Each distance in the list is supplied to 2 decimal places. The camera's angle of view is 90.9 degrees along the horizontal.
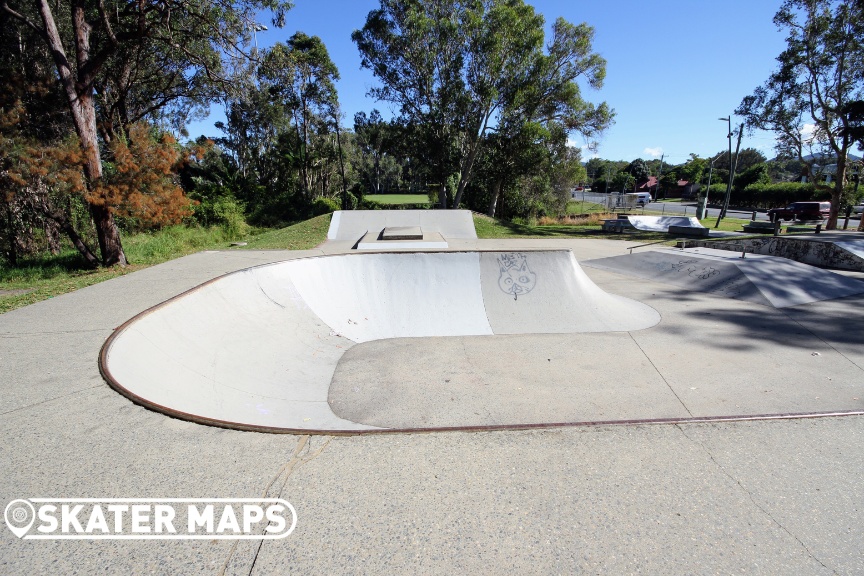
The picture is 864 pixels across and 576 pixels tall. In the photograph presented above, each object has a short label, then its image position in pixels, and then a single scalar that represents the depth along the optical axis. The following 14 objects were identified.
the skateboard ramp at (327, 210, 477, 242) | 16.34
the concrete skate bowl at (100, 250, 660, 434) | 4.04
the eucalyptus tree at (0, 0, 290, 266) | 9.23
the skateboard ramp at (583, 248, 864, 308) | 8.43
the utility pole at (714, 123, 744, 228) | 24.37
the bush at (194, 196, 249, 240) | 20.70
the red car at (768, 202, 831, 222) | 31.23
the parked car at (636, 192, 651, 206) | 45.42
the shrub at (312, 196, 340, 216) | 27.02
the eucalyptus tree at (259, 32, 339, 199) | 26.47
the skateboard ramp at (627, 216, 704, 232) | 21.41
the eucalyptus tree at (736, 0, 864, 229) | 19.00
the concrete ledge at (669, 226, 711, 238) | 18.86
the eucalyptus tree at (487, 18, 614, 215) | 20.86
